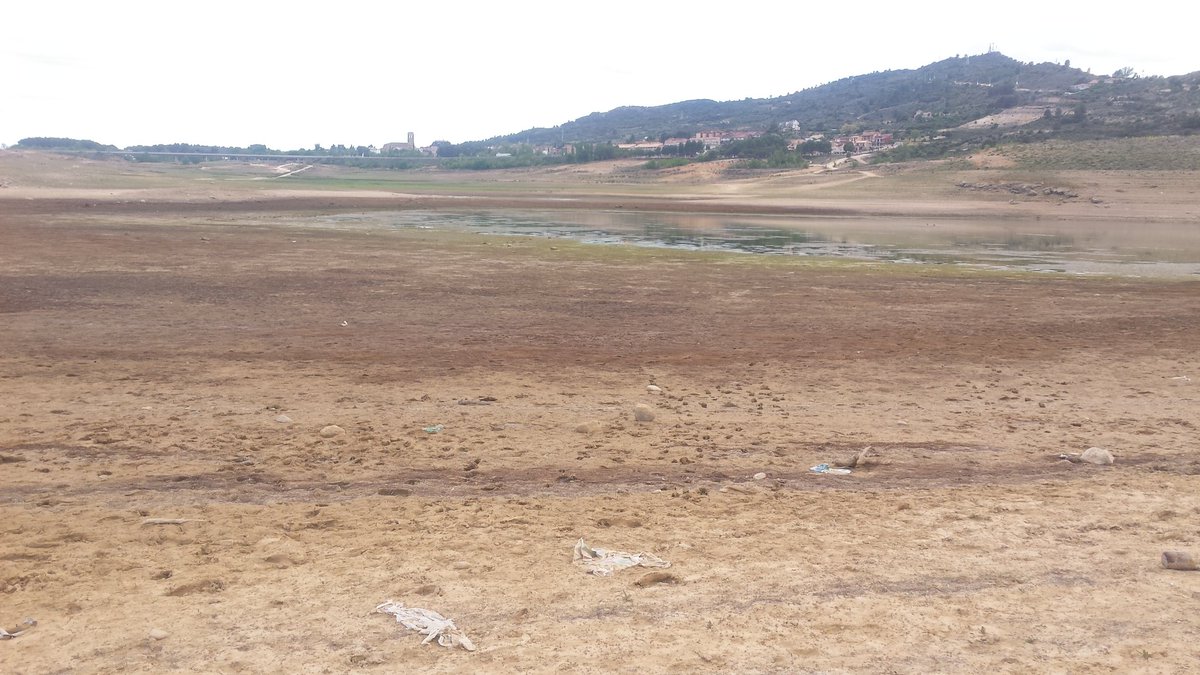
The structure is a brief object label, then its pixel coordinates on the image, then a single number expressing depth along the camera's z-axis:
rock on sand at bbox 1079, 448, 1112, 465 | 8.49
